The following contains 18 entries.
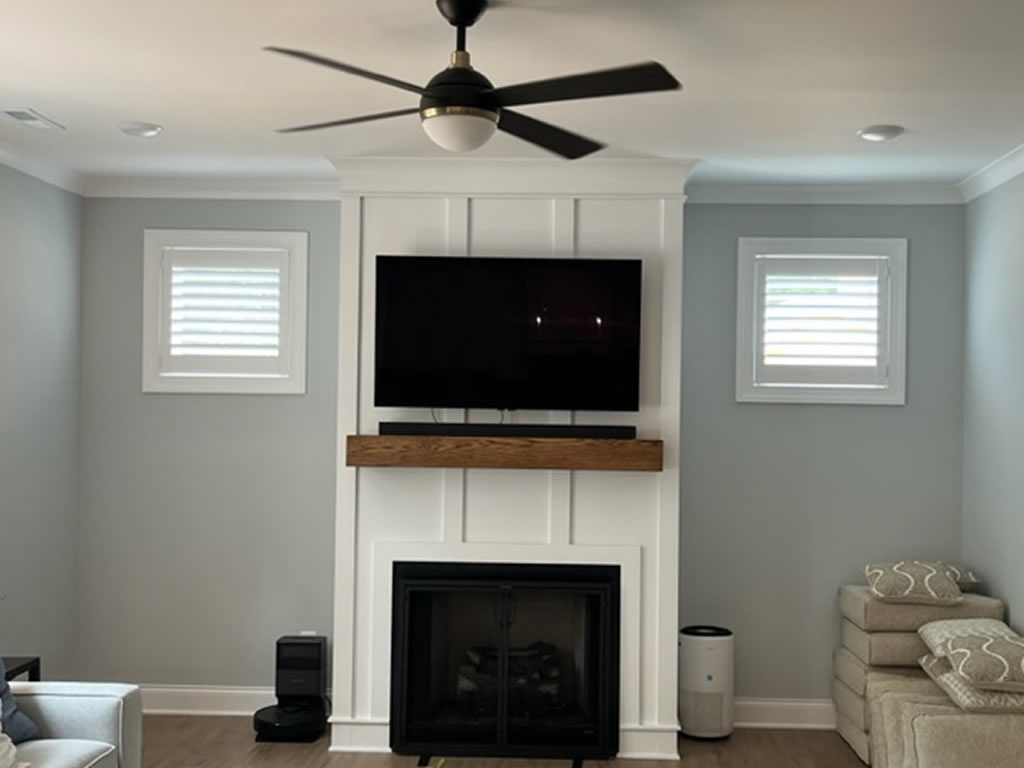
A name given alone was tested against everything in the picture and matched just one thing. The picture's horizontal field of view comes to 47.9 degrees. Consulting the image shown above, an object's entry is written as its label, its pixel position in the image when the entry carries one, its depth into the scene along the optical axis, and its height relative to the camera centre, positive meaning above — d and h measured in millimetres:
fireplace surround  5125 -426
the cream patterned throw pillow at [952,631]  4562 -969
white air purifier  5359 -1397
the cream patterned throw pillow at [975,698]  4184 -1127
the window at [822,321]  5648 +331
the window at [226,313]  5777 +320
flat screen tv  5012 +217
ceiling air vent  4381 +991
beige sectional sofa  4430 -1213
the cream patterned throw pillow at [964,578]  5254 -853
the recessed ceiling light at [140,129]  4582 +994
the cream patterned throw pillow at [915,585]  5039 -862
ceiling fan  2740 +716
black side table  4477 -1159
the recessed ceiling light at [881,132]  4418 +1000
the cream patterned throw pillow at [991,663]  4199 -1002
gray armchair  3811 -1133
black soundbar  4988 -209
